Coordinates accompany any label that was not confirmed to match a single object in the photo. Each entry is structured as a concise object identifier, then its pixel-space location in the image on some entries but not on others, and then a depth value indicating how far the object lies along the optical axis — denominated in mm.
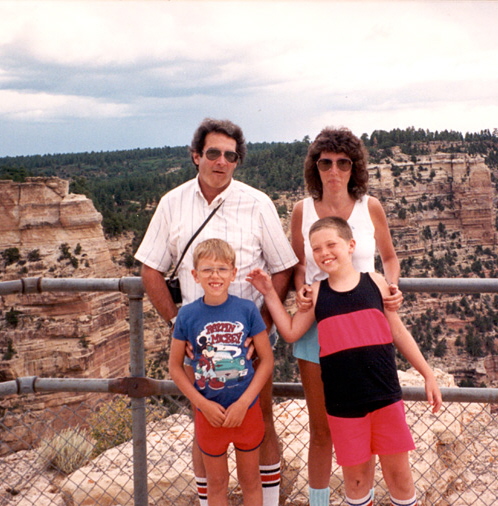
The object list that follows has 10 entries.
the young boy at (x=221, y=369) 2541
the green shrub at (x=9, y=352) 20547
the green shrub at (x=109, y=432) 6689
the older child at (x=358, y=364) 2449
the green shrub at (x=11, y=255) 23172
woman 2721
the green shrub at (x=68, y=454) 5420
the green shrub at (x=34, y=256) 23641
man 2748
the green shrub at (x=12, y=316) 21984
